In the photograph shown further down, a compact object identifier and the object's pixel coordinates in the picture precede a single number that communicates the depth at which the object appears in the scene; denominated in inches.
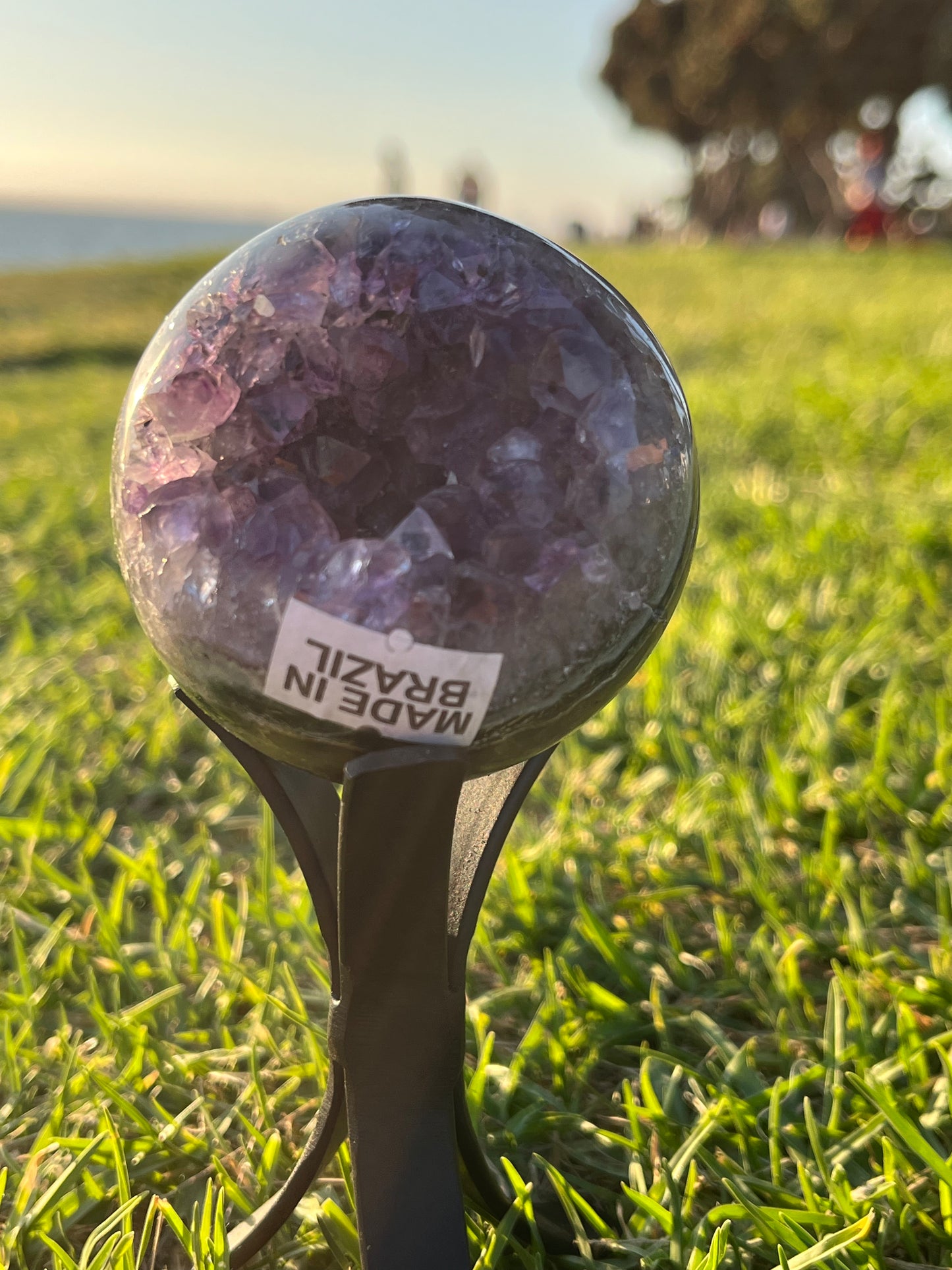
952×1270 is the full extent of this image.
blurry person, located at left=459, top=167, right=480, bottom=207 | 607.8
